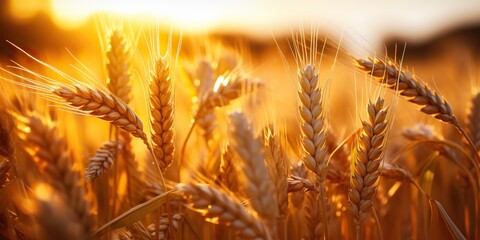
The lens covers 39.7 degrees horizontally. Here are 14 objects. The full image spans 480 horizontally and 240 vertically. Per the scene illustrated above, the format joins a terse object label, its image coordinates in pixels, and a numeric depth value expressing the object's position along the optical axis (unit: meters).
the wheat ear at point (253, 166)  0.41
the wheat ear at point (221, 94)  0.60
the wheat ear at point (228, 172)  0.53
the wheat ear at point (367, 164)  0.48
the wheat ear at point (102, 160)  0.51
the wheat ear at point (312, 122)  0.48
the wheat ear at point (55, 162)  0.37
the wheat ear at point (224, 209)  0.41
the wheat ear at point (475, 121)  0.64
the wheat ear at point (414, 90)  0.53
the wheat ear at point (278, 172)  0.46
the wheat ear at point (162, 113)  0.48
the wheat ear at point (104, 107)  0.46
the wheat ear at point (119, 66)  0.58
